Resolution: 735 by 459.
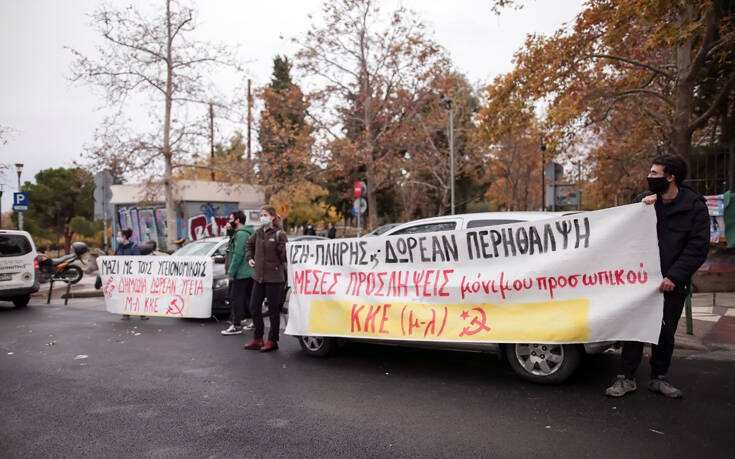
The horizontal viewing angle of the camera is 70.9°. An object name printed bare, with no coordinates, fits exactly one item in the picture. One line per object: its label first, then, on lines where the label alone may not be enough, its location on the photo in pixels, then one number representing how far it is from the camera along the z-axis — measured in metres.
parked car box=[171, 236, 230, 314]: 9.52
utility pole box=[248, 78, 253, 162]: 20.98
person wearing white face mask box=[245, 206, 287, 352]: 6.71
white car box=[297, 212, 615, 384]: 4.80
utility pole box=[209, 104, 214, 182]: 19.09
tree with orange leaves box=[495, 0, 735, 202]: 9.51
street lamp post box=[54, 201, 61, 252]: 40.51
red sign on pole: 22.44
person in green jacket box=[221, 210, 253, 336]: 7.70
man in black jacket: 4.27
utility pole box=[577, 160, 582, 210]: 35.06
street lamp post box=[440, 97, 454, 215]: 22.44
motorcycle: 16.31
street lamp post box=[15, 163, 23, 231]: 22.33
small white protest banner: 9.20
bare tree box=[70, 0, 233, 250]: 18.36
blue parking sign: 18.05
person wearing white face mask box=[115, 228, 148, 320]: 10.84
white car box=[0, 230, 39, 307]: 11.45
